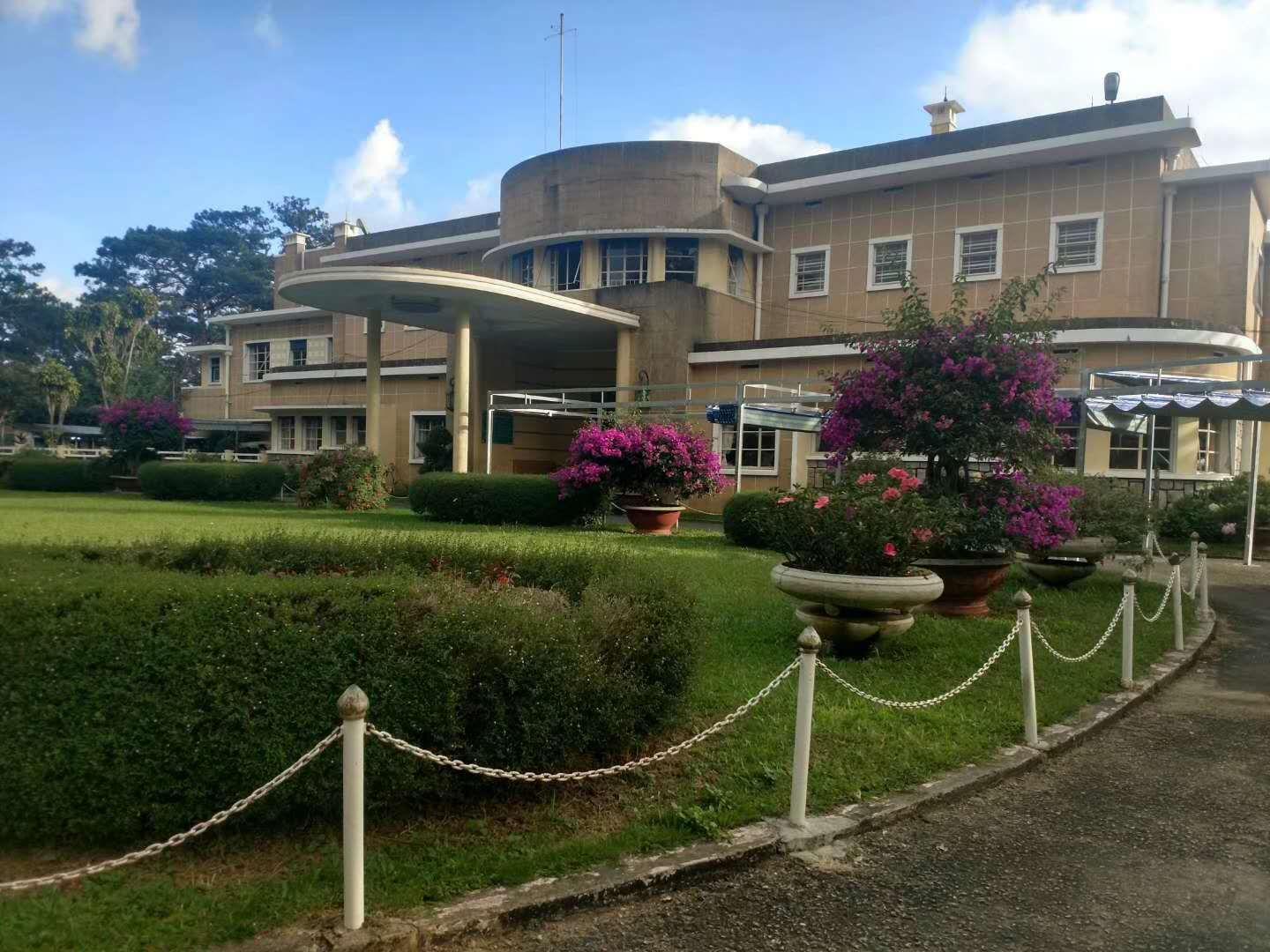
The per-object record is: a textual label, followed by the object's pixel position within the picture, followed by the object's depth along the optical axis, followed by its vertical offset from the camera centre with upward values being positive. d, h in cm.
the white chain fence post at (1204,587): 1076 -138
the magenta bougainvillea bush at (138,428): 2872 +36
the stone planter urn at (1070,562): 1178 -124
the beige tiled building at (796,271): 2019 +475
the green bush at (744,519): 1493 -104
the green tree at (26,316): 5866 +755
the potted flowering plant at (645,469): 1683 -28
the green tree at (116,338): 4856 +552
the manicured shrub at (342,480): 2145 -81
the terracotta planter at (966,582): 930 -120
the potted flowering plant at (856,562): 702 -80
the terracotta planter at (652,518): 1708 -118
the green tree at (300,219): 7481 +1798
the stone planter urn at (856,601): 696 -106
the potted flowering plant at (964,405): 945 +58
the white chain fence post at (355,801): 330 -125
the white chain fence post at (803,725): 440 -126
